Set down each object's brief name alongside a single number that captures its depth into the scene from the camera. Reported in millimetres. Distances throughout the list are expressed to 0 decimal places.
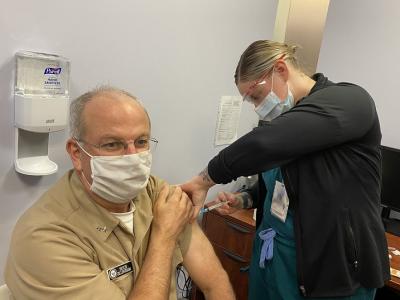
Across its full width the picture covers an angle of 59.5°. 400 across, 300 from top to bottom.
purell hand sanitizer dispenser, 1219
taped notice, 2273
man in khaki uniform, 932
